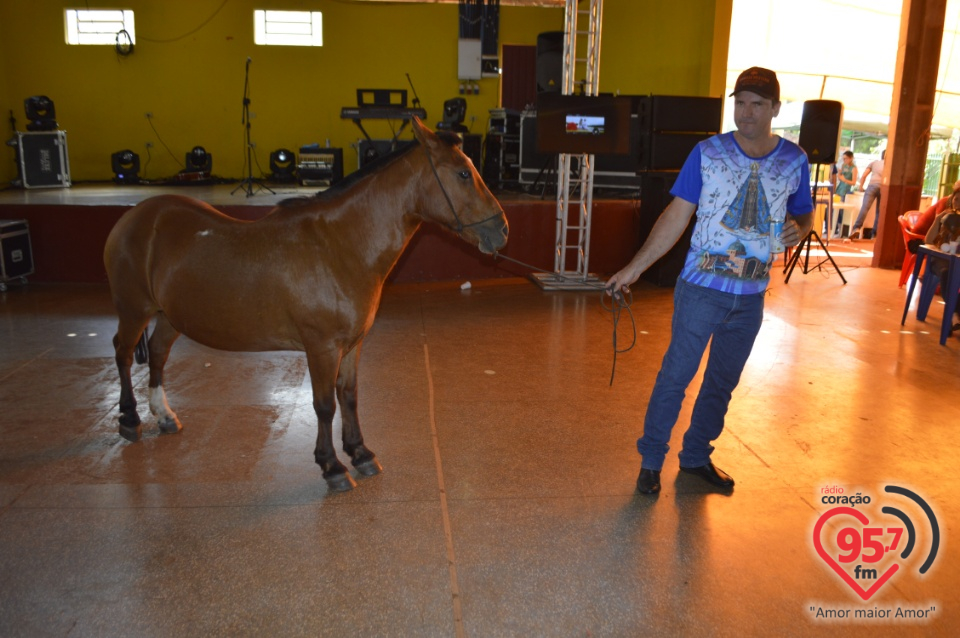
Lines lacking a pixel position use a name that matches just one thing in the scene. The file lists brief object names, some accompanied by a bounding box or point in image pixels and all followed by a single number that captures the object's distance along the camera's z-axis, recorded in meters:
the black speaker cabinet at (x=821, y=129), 7.96
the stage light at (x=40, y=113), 10.73
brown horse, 2.95
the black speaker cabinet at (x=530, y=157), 9.87
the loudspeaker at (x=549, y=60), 9.70
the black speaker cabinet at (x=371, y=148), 10.16
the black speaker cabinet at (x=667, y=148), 7.77
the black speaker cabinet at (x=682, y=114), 7.70
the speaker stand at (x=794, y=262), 8.06
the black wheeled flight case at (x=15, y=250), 6.89
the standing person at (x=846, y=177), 12.24
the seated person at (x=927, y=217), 7.30
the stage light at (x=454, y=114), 11.22
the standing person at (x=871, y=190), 11.28
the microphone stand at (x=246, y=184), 9.48
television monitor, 7.12
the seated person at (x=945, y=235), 6.02
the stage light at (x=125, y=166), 11.42
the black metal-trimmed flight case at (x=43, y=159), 10.46
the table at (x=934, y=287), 5.66
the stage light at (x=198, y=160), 11.70
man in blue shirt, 2.77
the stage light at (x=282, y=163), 11.84
